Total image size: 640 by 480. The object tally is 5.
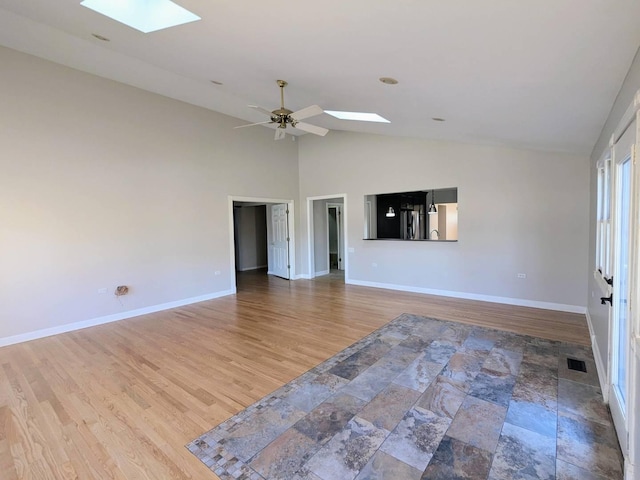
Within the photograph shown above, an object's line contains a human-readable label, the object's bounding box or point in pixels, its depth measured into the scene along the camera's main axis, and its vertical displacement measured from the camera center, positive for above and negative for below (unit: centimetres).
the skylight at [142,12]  255 +184
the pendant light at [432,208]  717 +32
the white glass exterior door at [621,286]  183 -47
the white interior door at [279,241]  827 -44
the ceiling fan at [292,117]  343 +127
